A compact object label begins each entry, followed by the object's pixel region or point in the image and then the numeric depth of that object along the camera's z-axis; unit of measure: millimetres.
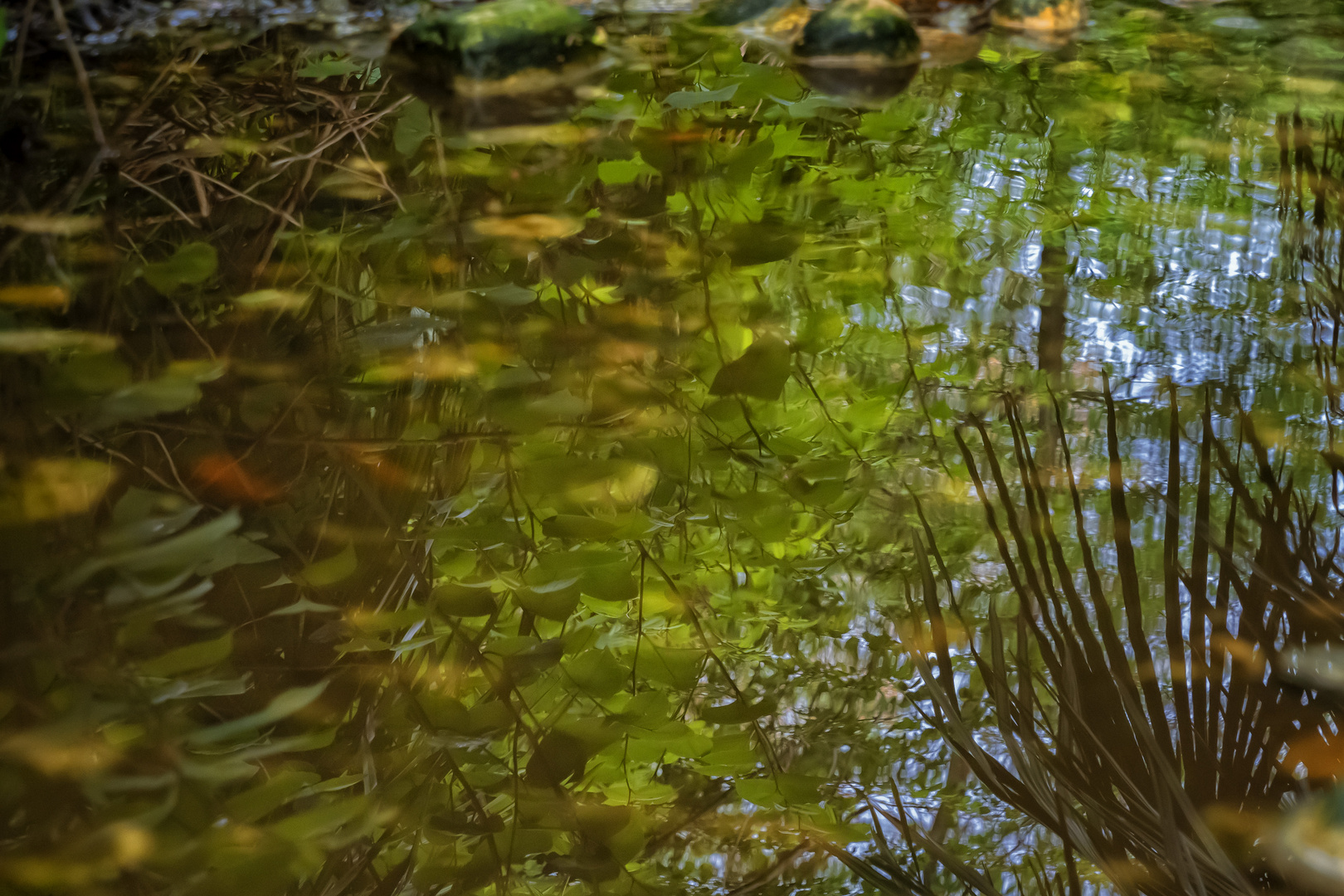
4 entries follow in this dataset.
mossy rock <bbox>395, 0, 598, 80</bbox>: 4403
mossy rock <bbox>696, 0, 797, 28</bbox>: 4631
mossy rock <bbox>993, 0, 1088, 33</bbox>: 4608
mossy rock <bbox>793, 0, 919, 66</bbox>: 4464
